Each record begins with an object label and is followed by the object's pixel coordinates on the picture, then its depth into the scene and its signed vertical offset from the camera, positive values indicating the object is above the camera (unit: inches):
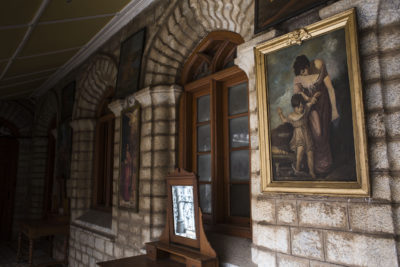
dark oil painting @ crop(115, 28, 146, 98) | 166.6 +62.8
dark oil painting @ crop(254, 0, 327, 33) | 87.8 +49.5
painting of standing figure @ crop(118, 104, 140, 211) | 158.1 +9.7
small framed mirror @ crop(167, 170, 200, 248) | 103.3 -11.6
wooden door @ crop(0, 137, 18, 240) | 338.6 -4.5
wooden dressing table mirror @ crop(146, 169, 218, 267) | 96.3 -25.2
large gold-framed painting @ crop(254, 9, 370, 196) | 72.8 +16.5
